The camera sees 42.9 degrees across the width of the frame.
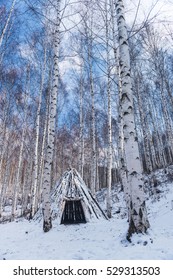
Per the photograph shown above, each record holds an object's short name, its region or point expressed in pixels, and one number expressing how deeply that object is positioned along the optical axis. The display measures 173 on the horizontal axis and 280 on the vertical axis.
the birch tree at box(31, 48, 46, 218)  12.59
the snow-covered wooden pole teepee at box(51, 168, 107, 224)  9.55
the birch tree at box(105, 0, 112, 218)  10.52
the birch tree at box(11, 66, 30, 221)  14.53
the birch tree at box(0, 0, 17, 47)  11.01
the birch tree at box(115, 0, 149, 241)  4.54
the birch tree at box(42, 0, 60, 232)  7.42
